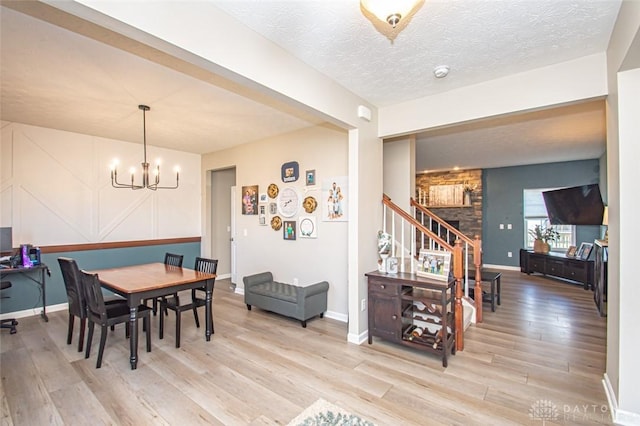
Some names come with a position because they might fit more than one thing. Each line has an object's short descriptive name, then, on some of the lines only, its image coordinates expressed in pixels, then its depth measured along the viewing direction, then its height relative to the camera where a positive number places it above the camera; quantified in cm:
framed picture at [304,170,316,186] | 443 +50
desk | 383 -88
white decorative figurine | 339 -43
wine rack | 288 -107
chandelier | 357 +58
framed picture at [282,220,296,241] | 470 -31
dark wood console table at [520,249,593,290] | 577 -122
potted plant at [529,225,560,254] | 699 -68
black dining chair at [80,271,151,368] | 278 -100
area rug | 201 -144
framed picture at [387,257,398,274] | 335 -63
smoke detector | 269 +128
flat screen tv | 577 +8
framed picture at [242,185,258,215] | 530 +21
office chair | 362 -137
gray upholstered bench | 384 -118
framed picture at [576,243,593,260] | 593 -85
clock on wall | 468 +14
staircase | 314 -57
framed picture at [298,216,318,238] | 443 -25
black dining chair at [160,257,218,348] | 328 -108
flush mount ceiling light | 161 +111
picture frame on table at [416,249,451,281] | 301 -56
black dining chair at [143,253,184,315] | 414 -70
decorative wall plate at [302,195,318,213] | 442 +10
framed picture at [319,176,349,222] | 407 +16
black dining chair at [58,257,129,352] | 301 -88
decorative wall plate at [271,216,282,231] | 491 -20
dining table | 282 -74
